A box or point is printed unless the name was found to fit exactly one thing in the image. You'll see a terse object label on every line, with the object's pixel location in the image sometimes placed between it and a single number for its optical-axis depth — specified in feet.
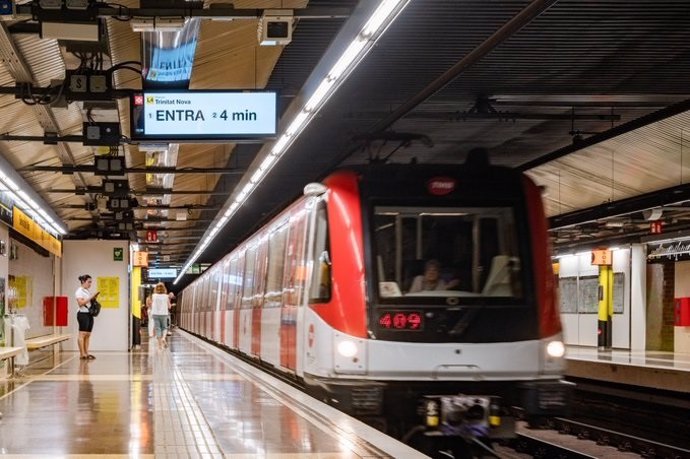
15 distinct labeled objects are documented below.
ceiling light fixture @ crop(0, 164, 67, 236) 45.65
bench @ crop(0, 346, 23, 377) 36.01
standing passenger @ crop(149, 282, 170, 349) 73.56
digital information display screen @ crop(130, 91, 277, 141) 32.17
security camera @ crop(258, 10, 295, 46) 27.40
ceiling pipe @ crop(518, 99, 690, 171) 44.93
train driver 27.07
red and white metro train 26.30
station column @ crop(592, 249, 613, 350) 83.97
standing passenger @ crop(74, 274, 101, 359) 52.90
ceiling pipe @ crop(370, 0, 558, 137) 26.84
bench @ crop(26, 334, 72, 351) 47.00
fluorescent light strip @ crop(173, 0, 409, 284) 23.45
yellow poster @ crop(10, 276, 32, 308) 64.29
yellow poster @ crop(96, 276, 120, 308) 69.72
